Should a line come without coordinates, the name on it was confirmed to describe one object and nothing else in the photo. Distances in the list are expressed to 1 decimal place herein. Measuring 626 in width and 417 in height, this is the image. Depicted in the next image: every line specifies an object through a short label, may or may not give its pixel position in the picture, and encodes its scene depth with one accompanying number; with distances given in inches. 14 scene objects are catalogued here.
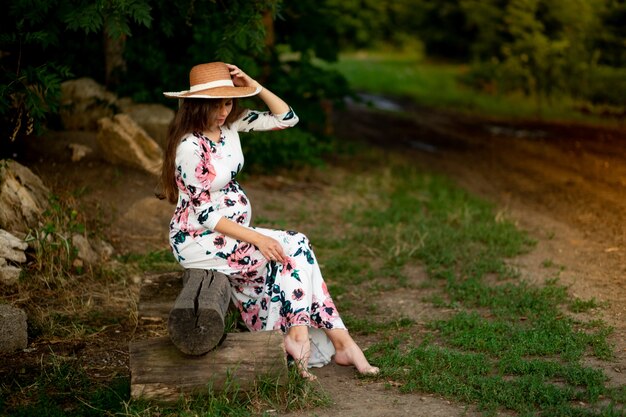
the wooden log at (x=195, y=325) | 172.1
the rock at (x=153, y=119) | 362.0
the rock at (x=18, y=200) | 264.4
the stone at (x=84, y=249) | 268.8
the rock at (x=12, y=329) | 213.5
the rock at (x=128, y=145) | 345.4
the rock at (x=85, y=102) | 368.5
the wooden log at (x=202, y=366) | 174.6
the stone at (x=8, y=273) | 246.2
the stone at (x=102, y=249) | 281.6
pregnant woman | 197.5
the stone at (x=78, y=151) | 346.3
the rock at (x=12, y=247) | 250.1
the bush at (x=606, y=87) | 668.6
